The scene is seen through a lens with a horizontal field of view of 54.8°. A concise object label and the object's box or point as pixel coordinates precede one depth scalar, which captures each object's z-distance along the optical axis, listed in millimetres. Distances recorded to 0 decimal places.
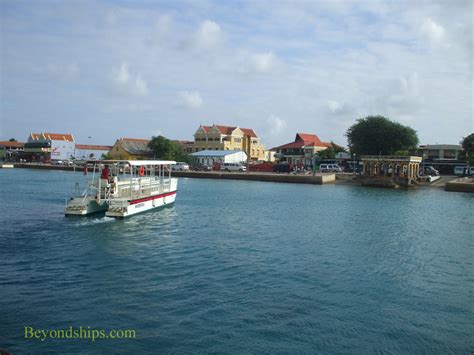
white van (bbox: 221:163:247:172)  82125
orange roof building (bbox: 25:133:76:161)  113312
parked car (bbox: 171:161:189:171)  80444
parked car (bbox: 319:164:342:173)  81500
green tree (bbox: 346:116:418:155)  82125
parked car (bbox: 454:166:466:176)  79688
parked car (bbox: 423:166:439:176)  74700
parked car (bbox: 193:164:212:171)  84481
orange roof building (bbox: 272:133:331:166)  101000
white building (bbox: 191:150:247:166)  90062
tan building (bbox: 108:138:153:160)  100688
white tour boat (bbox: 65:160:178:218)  28102
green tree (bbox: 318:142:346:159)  98125
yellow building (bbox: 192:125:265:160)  98375
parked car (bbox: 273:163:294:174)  80062
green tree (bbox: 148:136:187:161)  95500
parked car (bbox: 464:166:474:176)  76962
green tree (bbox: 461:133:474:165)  80500
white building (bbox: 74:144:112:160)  115938
